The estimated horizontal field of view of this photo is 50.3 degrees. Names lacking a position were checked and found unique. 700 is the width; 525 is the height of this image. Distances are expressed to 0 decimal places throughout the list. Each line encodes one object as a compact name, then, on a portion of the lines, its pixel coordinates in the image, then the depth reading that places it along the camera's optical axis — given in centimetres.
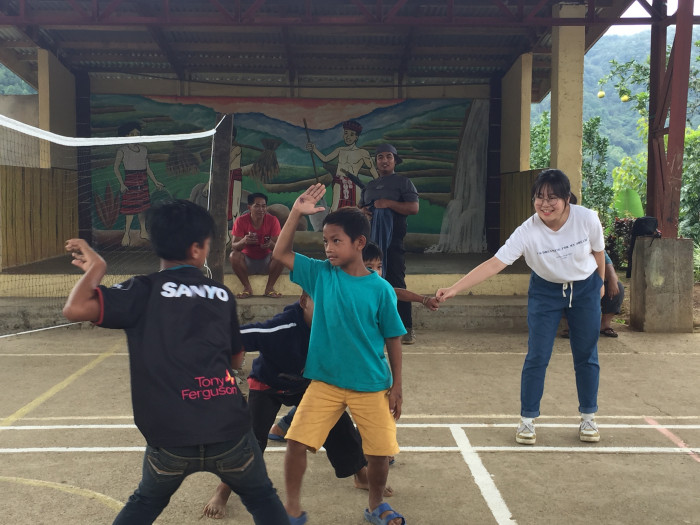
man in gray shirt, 713
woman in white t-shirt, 457
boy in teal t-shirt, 331
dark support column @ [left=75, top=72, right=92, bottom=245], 1488
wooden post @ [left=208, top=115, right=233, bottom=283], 601
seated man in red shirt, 926
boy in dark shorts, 355
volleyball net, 995
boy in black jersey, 251
